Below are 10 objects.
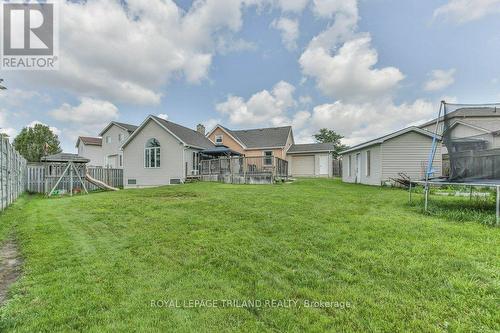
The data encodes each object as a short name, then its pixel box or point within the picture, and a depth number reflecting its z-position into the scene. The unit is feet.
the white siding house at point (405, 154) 44.01
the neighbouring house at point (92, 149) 101.35
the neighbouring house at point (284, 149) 82.43
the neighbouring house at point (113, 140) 89.20
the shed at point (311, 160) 82.94
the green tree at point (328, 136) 143.43
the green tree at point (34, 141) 127.75
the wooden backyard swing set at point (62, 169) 44.29
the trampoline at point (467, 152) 19.89
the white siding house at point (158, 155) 54.75
